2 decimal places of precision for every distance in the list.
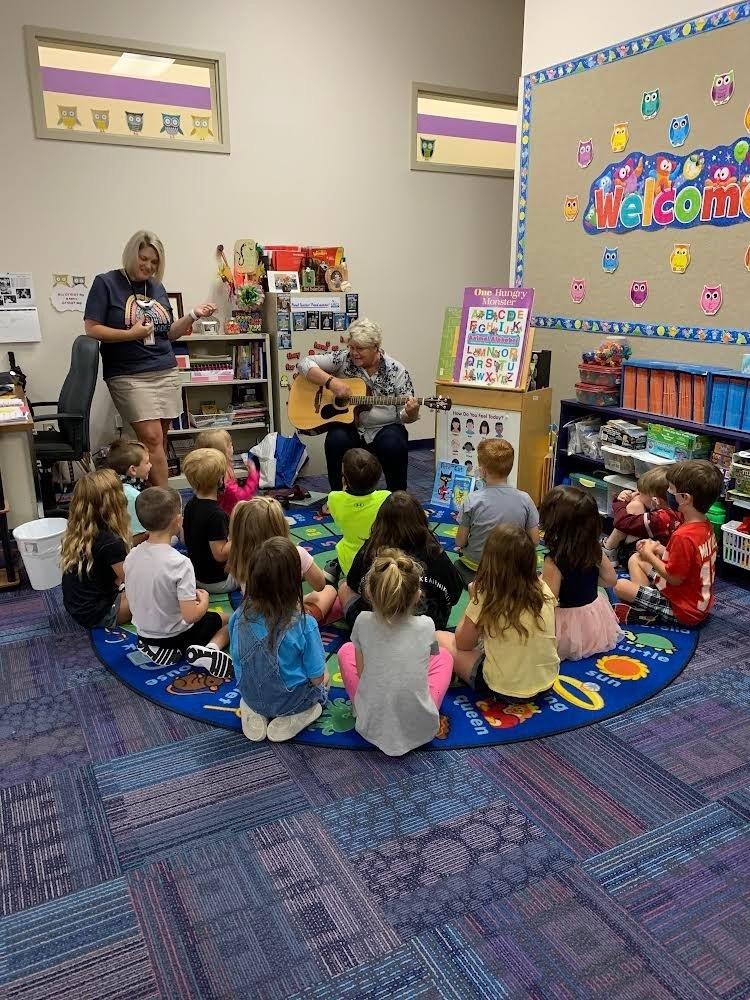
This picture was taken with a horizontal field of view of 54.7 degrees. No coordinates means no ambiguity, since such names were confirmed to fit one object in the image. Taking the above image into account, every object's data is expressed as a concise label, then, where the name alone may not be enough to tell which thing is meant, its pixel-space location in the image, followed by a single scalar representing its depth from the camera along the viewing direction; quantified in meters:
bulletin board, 3.83
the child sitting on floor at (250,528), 2.66
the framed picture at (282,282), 5.47
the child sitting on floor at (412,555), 2.74
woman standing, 4.25
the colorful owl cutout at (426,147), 6.18
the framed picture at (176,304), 5.39
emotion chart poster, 4.50
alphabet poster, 4.41
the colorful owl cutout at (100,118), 4.98
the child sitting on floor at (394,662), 2.22
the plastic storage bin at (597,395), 4.44
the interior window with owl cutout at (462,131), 6.15
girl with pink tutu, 2.72
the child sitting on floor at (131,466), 3.47
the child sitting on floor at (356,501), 3.20
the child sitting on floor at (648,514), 3.52
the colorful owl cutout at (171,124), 5.21
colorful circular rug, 2.47
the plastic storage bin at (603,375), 4.39
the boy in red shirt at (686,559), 3.12
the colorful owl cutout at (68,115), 4.88
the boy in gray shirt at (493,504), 3.32
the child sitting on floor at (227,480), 3.71
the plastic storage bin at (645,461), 3.96
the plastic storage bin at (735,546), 3.58
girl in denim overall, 2.24
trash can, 3.51
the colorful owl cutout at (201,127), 5.32
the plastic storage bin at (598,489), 4.46
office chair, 4.22
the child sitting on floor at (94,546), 3.01
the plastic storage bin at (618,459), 4.15
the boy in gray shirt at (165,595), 2.71
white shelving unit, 5.38
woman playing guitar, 4.47
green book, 4.82
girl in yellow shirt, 2.39
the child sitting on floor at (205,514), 3.21
